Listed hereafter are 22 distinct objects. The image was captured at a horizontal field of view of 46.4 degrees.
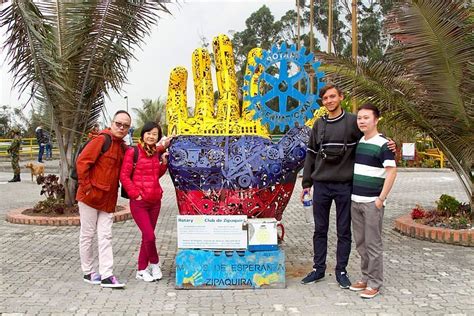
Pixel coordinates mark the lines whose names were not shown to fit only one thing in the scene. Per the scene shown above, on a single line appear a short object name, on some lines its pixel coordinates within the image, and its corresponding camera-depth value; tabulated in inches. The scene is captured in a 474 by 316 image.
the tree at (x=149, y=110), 1261.6
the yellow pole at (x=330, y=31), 940.6
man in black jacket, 186.2
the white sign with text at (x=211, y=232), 191.3
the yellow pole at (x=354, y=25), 719.7
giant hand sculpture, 208.2
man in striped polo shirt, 176.2
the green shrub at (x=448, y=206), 293.4
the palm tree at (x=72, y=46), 300.2
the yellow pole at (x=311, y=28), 1095.0
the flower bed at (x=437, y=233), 261.1
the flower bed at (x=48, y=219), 322.7
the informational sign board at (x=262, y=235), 191.5
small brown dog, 571.2
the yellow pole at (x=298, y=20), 1309.9
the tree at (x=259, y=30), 1398.9
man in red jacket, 189.6
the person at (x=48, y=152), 881.5
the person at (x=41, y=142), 767.1
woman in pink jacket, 192.5
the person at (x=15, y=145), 568.1
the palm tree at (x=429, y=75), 259.3
